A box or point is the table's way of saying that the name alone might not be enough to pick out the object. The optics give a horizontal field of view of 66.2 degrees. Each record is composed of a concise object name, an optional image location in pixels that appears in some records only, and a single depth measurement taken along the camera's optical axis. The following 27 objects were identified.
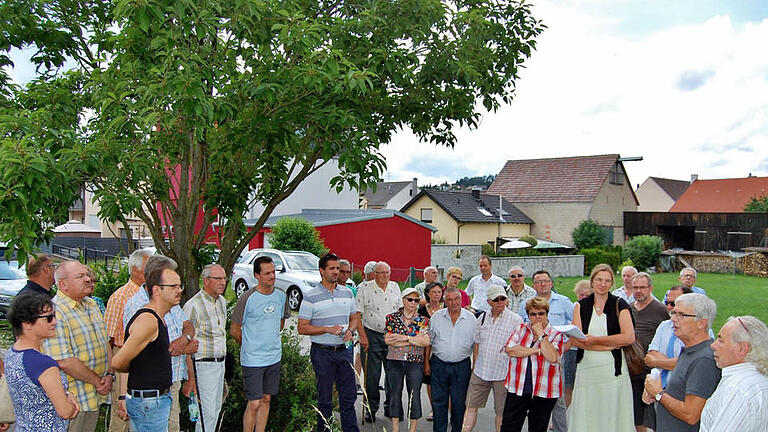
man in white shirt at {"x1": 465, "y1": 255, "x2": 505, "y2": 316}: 7.89
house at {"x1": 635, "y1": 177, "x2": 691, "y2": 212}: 69.56
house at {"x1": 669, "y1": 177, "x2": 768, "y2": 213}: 59.00
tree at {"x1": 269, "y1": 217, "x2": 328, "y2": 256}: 21.53
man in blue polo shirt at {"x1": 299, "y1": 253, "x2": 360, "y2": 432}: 5.96
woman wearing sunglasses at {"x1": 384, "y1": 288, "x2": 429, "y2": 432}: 6.22
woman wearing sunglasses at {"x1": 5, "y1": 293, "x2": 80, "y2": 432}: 3.54
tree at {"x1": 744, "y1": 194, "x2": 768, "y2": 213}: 51.50
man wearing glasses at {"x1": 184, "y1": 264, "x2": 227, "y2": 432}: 5.43
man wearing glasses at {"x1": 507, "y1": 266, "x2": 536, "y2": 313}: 7.27
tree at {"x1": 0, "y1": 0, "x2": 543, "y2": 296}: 4.52
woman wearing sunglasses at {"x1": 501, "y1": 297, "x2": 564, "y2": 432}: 5.45
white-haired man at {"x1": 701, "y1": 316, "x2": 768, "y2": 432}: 3.06
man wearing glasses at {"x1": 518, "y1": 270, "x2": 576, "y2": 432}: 6.17
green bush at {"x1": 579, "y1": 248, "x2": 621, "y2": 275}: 33.88
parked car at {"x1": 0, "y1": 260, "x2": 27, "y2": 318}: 12.48
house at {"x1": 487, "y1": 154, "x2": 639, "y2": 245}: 43.78
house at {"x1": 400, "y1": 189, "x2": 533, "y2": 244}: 39.94
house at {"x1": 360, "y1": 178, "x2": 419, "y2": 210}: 70.31
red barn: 24.78
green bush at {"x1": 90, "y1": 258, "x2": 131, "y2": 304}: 9.31
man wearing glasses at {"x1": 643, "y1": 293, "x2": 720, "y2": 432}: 3.69
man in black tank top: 3.97
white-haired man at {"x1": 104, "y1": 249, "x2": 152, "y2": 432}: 5.18
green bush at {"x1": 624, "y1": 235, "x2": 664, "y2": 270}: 36.28
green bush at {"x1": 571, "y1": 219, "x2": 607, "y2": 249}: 40.59
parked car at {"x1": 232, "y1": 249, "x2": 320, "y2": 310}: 16.44
